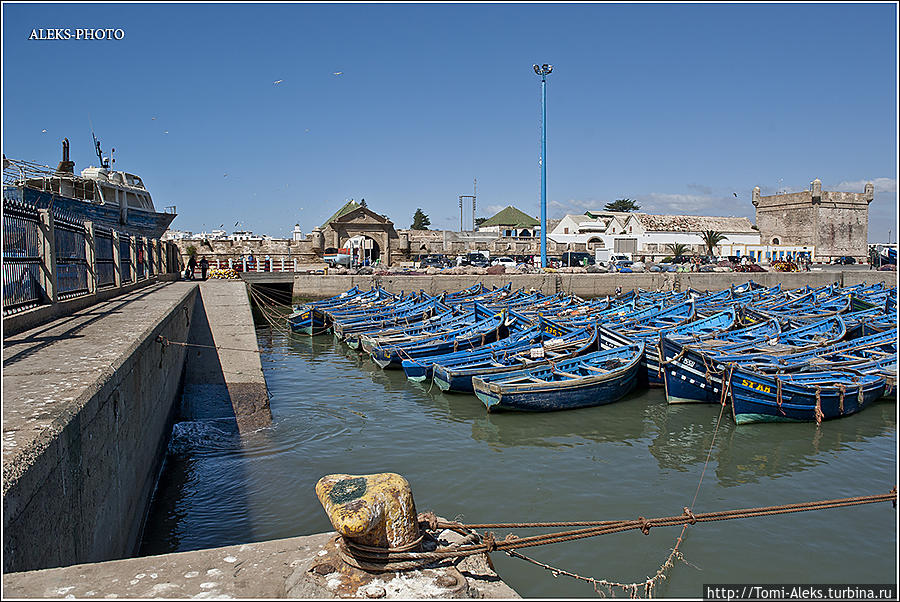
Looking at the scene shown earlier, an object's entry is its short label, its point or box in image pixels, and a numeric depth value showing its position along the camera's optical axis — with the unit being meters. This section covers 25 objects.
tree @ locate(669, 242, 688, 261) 54.88
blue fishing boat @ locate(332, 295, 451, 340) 23.20
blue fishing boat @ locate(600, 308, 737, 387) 14.79
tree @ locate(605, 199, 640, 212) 100.75
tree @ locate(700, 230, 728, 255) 56.97
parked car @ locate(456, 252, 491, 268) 49.46
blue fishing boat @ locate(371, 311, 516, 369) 17.69
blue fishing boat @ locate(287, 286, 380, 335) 25.80
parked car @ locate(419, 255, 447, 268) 48.16
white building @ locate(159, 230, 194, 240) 78.17
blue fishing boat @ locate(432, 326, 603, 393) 14.38
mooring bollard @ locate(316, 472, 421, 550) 2.80
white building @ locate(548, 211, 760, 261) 59.56
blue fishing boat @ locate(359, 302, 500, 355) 19.12
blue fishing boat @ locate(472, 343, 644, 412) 12.77
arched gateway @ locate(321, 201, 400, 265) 48.78
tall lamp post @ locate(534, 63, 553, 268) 38.28
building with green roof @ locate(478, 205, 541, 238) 75.44
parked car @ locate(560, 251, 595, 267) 52.78
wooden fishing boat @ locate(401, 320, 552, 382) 15.72
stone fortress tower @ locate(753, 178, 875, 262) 59.50
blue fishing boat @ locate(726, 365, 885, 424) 11.07
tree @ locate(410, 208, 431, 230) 104.81
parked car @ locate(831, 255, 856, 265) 53.66
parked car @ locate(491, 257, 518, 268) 47.09
